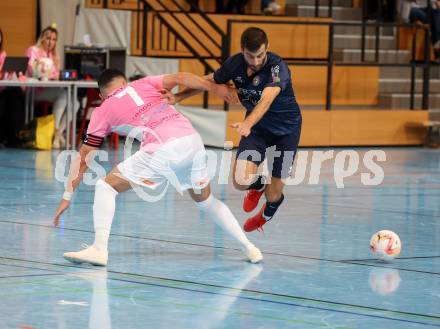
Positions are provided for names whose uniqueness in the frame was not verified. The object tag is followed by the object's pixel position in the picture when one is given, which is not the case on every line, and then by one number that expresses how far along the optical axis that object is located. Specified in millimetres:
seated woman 27667
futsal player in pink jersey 12942
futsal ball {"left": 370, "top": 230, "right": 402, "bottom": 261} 13939
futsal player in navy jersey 14016
